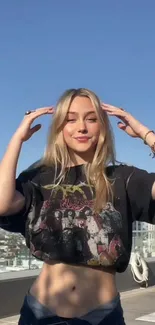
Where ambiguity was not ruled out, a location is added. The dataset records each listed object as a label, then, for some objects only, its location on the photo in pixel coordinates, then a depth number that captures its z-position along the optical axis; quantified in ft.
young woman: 7.59
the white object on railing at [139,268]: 34.94
